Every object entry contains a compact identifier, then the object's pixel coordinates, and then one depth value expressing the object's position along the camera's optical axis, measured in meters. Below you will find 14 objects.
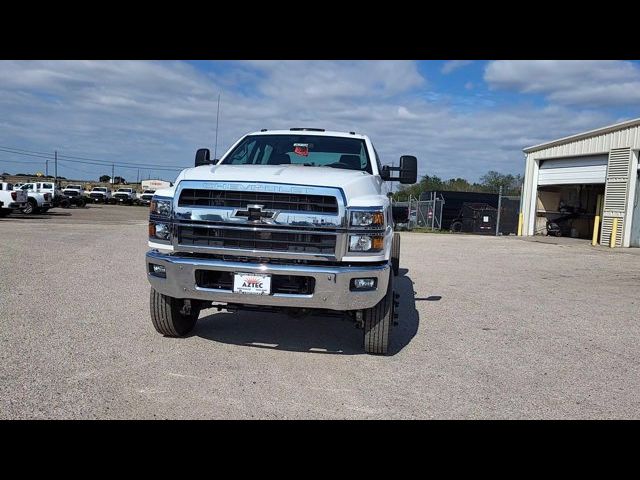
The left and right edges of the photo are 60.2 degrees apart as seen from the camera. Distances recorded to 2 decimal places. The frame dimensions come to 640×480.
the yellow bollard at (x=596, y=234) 21.16
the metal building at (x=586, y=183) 19.69
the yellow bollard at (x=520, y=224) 26.46
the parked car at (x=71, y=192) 46.06
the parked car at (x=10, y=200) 26.89
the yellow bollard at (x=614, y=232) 19.94
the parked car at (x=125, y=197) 60.63
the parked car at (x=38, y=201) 29.44
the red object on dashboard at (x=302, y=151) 6.28
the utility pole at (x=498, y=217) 27.01
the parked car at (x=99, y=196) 60.47
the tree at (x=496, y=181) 60.86
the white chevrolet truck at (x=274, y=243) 4.45
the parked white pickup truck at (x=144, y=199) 62.57
